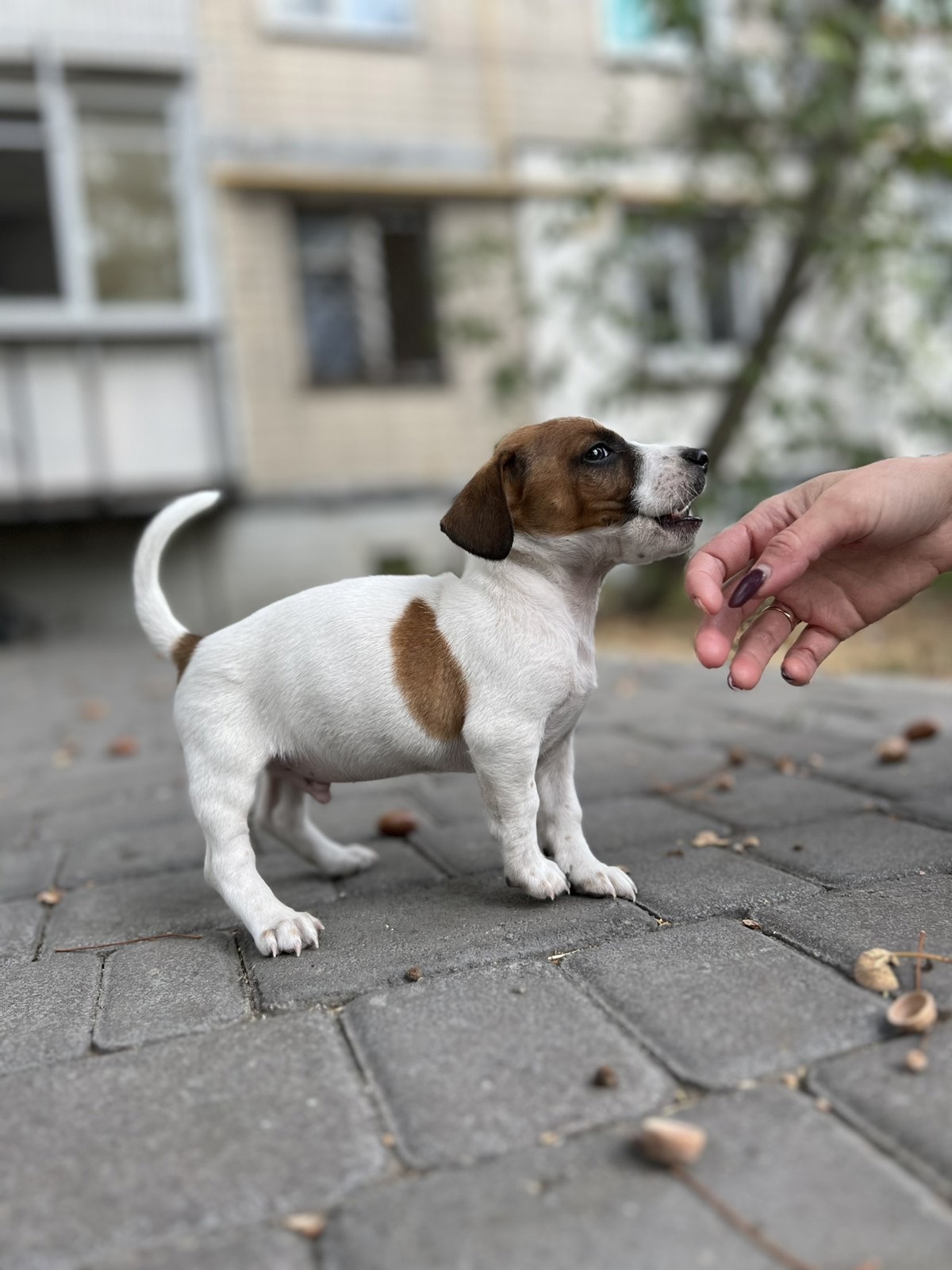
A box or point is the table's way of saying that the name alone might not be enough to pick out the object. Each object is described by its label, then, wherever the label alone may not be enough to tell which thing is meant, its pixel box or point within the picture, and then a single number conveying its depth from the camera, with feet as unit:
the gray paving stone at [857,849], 1.74
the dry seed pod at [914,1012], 1.18
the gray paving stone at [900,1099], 0.99
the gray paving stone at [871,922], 1.41
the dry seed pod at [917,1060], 1.11
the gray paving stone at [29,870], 2.08
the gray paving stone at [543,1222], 0.89
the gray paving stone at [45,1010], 1.34
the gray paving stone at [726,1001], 1.17
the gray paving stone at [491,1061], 1.08
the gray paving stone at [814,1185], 0.88
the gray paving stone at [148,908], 1.76
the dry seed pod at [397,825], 2.24
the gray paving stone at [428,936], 1.46
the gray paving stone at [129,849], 2.15
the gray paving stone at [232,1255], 0.92
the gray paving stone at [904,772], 2.30
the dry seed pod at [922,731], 2.75
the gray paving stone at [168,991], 1.37
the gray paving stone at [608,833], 2.01
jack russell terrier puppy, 1.65
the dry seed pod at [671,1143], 0.98
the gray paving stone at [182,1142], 0.99
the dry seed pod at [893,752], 2.52
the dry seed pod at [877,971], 1.29
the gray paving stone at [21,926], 1.74
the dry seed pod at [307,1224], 0.95
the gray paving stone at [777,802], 2.14
